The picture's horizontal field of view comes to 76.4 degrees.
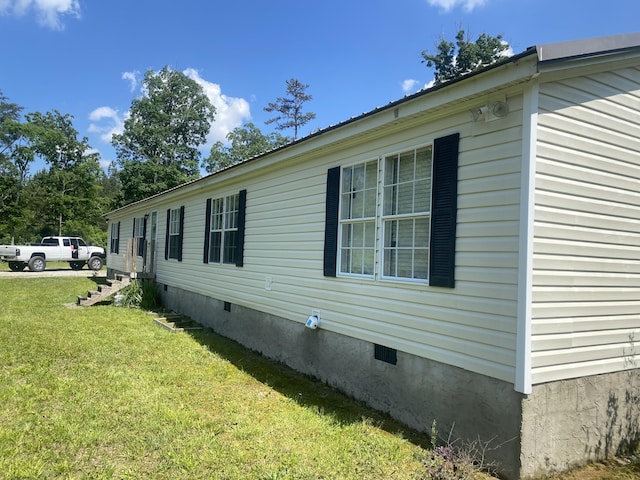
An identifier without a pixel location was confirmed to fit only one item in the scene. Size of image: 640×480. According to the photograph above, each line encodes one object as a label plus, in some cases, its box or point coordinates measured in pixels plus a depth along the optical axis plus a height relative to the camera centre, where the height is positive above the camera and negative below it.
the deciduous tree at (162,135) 30.56 +8.47
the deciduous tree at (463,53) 29.94 +15.05
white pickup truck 22.02 -1.03
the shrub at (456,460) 3.09 -1.66
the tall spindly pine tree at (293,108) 37.38 +12.76
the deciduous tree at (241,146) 36.75 +9.05
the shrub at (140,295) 11.91 -1.67
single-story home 3.20 -0.03
